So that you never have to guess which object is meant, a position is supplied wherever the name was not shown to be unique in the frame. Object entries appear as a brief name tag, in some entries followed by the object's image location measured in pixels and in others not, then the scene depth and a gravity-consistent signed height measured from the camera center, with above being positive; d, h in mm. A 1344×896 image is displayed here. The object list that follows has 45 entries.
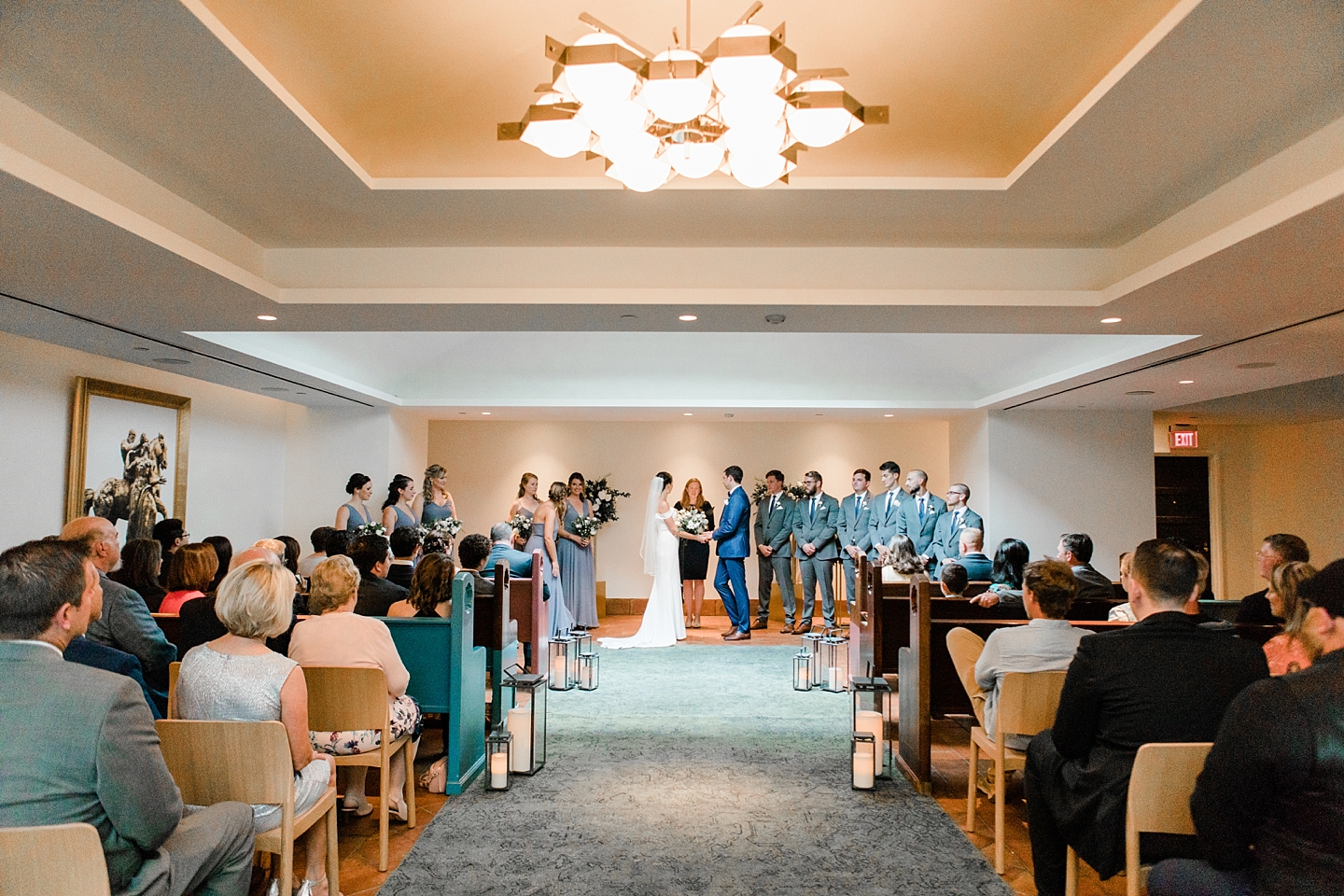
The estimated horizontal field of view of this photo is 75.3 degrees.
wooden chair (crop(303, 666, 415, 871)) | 3523 -840
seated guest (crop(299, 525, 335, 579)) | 6477 -443
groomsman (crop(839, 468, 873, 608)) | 10094 -283
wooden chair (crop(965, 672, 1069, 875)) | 3543 -827
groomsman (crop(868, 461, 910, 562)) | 9945 -134
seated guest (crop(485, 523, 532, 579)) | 7031 -470
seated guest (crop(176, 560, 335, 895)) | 2809 -579
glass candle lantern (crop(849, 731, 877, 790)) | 4488 -1357
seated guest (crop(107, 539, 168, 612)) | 4496 -377
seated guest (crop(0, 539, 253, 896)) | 1916 -542
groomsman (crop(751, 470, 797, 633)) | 10203 -597
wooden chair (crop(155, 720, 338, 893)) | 2635 -818
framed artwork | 6949 +319
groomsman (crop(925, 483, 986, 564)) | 8930 -265
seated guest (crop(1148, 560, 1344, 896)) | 1847 -611
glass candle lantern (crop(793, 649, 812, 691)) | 6940 -1445
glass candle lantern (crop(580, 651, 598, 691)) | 6758 -1438
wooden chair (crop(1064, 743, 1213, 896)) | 2459 -825
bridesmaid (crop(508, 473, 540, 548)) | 9188 -55
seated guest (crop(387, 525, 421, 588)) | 6332 -451
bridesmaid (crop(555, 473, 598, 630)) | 9703 -803
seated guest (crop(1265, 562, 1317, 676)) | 3363 -444
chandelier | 2561 +1235
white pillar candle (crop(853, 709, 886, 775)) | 4625 -1190
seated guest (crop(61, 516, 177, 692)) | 3596 -577
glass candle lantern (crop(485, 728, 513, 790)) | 4441 -1353
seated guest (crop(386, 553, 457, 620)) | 4656 -506
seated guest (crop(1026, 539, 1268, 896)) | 2580 -571
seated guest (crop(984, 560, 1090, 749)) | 3648 -589
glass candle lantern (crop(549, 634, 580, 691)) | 6505 -1449
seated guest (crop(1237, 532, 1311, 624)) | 4750 -314
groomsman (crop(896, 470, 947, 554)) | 9656 -162
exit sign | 11117 +807
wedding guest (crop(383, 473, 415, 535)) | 9086 -105
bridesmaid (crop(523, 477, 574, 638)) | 8492 -618
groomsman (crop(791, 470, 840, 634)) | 9992 -430
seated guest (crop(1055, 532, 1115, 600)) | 5348 -435
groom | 9906 -567
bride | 9258 -896
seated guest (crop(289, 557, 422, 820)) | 3666 -625
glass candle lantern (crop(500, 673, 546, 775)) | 4613 -1242
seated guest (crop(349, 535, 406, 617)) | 4875 -448
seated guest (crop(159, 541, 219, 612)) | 4266 -399
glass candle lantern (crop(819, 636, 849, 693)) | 6554 -1465
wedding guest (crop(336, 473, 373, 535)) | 8930 -129
